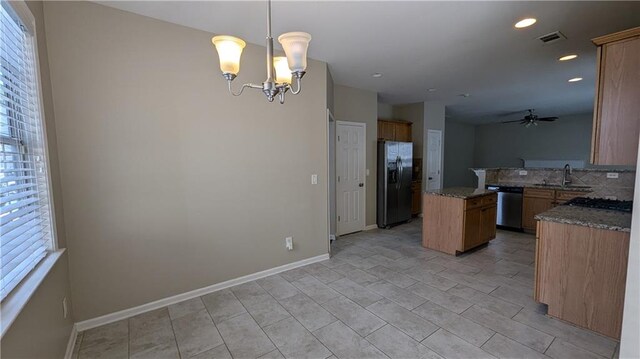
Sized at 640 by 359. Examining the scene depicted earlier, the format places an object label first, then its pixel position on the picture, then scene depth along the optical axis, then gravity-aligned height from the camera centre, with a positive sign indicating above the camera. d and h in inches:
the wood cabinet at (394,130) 227.1 +25.2
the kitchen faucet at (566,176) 185.8 -13.8
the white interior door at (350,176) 187.5 -10.7
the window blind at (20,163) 53.6 +1.1
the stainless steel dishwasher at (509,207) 194.2 -35.8
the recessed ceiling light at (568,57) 131.6 +48.0
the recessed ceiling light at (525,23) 96.6 +48.2
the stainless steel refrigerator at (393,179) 205.2 -15.2
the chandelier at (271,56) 62.7 +25.7
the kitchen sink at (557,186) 175.3 -20.1
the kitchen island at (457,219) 147.2 -34.5
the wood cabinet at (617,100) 73.9 +15.3
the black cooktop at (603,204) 97.6 -18.9
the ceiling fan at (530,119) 282.2 +38.6
